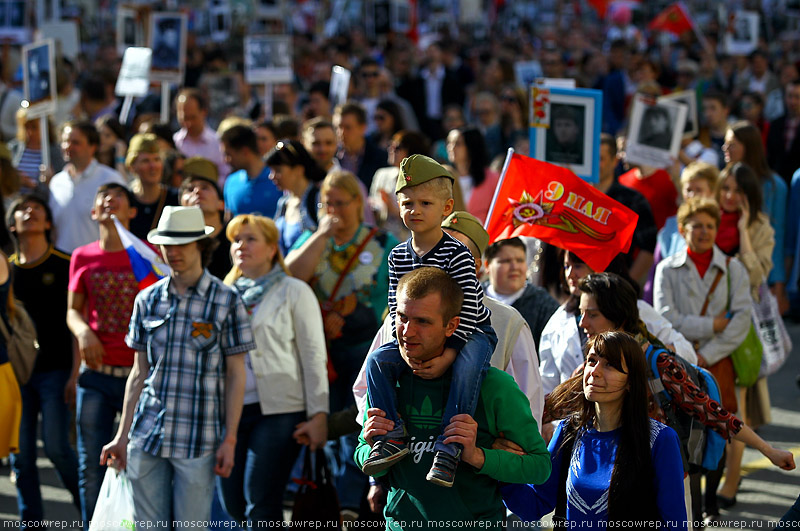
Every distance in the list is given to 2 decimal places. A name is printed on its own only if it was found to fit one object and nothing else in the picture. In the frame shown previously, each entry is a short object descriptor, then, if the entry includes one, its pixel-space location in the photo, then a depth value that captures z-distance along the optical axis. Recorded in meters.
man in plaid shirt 10.17
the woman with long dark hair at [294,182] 14.22
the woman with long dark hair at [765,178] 16.92
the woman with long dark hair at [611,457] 7.48
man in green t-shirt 6.99
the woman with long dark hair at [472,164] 17.20
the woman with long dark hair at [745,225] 14.20
